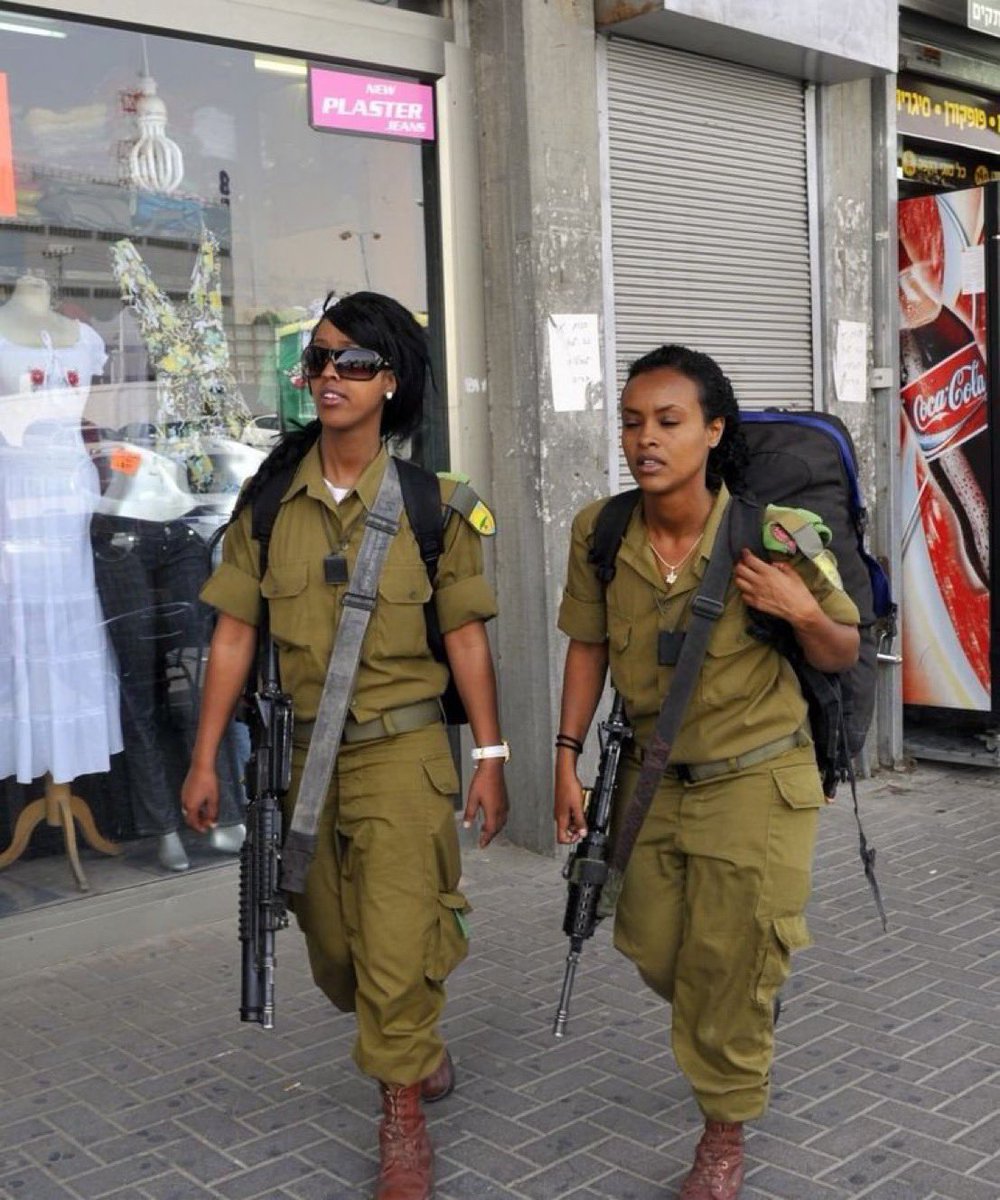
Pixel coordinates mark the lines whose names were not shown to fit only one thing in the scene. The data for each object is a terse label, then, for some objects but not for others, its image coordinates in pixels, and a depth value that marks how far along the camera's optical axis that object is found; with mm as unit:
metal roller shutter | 6496
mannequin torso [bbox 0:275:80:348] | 5102
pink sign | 5816
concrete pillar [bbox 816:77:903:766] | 7379
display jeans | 5422
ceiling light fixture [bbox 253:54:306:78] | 5656
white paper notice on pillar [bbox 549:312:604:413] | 6117
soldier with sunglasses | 3445
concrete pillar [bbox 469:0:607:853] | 6012
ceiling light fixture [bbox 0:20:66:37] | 4992
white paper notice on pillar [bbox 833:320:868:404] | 7430
